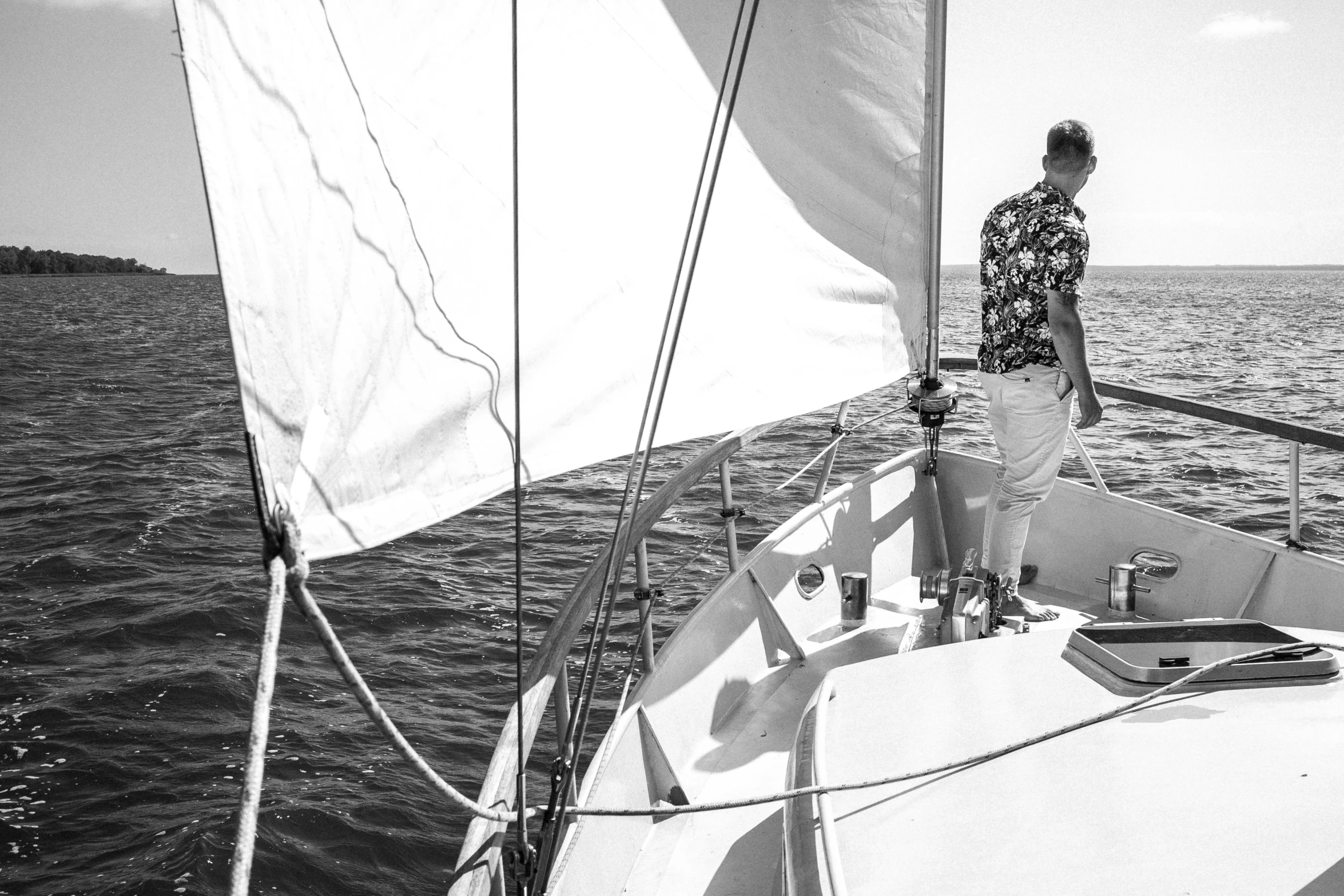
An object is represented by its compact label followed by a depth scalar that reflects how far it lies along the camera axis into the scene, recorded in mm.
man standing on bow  3434
